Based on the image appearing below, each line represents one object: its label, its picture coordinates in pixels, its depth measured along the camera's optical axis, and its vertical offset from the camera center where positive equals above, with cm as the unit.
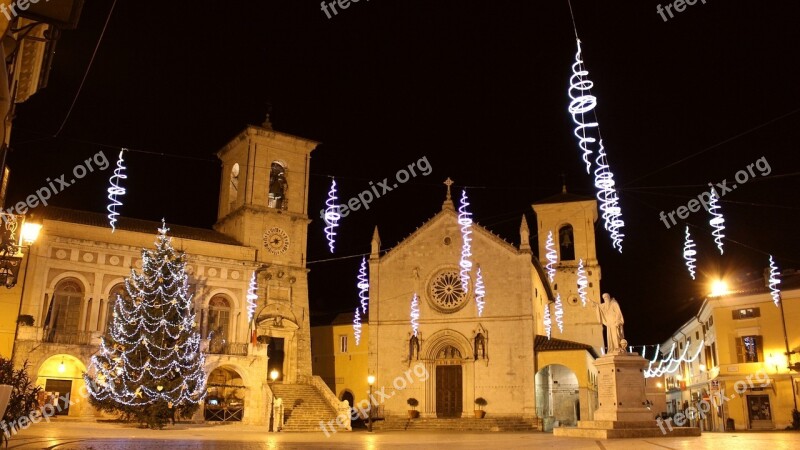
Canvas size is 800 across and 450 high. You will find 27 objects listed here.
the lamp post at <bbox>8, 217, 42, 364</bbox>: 1478 +317
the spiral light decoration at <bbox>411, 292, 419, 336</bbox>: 3431 +353
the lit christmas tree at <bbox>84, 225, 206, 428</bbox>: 2403 +113
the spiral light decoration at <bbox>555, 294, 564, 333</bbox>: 4025 +435
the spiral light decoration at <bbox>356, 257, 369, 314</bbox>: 3509 +510
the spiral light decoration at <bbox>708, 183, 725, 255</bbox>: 1793 +452
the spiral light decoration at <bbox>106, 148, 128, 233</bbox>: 2314 +658
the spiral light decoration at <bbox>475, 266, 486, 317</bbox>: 3356 +471
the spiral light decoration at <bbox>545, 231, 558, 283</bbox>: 4091 +773
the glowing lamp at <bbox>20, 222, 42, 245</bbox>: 1478 +320
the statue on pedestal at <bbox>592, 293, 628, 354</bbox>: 1888 +178
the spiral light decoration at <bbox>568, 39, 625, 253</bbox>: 1344 +546
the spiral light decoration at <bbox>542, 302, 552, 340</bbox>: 3750 +360
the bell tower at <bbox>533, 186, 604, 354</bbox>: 3994 +804
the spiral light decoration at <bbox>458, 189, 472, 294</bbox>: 3419 +709
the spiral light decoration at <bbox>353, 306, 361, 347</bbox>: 3672 +312
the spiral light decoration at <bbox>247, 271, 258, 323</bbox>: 3067 +388
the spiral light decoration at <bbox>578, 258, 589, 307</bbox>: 3998 +610
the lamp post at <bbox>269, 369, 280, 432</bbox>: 2631 -113
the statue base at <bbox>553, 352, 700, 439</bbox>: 1763 -26
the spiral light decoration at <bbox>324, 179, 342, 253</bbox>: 2694 +662
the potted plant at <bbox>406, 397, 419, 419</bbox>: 3292 -70
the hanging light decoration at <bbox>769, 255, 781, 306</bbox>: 2877 +458
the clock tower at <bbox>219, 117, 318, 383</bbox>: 3191 +775
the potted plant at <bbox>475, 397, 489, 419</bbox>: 3194 -64
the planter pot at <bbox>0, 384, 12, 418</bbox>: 668 -11
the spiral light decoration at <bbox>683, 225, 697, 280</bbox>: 2038 +401
